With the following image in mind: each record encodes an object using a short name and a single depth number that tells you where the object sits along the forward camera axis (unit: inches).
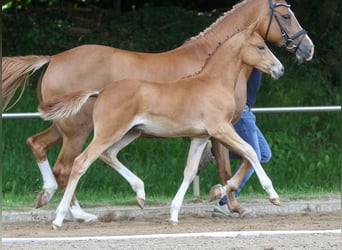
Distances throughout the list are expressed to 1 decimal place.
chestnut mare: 727.7
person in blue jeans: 747.4
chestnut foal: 664.4
